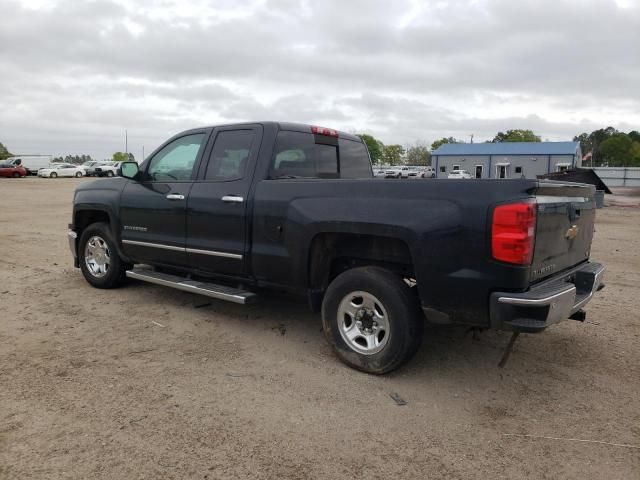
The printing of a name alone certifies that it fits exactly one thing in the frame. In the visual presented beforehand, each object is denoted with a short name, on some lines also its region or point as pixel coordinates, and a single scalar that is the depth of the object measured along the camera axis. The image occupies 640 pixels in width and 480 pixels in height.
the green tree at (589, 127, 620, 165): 132.44
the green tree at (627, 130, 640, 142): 111.89
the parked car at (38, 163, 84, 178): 49.69
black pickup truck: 3.40
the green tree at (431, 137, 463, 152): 122.18
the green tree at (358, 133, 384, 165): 105.24
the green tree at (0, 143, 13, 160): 89.09
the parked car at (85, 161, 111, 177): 55.08
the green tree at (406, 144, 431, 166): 114.36
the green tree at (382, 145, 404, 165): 120.38
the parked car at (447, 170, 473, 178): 55.69
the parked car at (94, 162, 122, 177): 53.85
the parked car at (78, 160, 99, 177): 54.75
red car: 45.62
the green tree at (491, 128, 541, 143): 114.52
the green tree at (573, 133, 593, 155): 122.99
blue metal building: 66.38
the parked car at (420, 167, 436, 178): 60.41
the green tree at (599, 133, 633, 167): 97.00
